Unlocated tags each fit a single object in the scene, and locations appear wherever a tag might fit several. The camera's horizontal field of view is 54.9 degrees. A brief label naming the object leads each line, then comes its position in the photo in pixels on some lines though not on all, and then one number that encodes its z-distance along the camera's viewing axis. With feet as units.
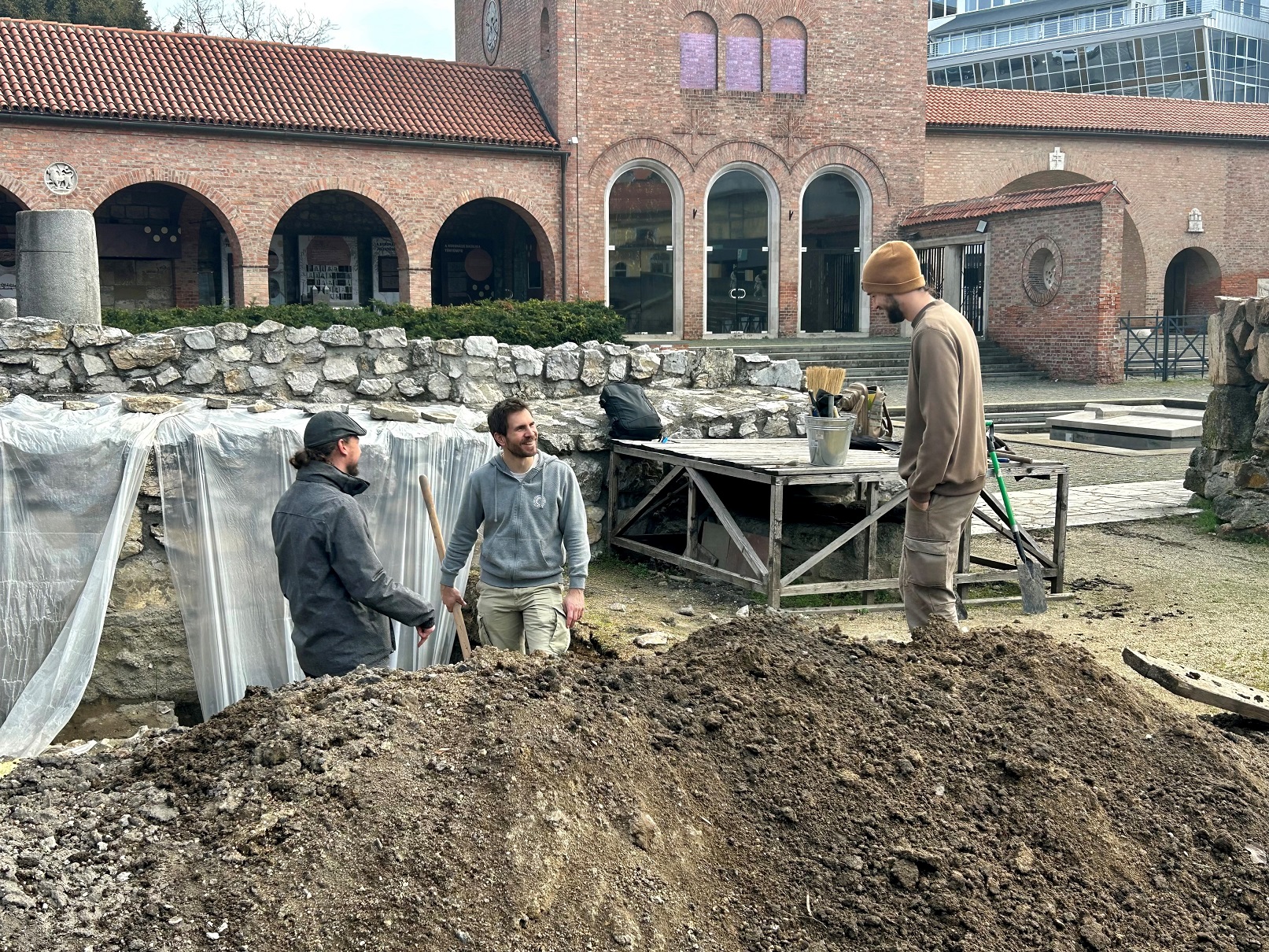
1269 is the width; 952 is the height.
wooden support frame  23.22
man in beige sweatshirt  15.40
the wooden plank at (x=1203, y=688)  13.70
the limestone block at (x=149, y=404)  24.25
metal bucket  23.16
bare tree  131.34
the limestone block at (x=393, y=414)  25.34
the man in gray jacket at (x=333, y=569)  14.85
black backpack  28.48
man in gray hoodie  17.07
